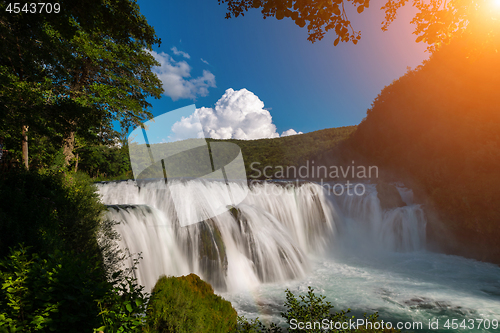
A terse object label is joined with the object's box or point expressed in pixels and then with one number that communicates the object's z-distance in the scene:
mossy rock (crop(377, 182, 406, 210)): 16.07
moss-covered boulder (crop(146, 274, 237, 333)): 3.34
